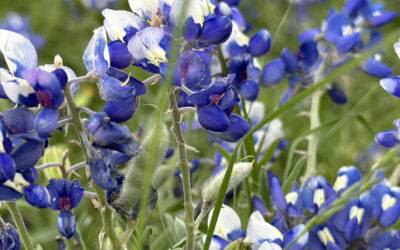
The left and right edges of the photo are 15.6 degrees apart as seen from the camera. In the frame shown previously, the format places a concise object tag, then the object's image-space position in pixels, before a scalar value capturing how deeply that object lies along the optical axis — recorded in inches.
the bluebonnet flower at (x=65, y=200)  19.6
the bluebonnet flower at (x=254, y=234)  20.4
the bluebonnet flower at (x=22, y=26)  45.9
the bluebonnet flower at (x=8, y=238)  19.6
